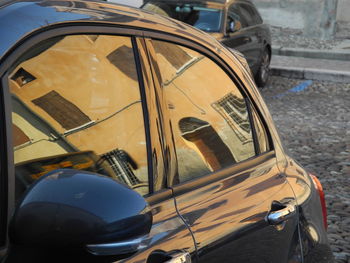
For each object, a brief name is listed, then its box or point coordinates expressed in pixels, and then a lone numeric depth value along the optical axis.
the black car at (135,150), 2.73
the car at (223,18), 14.89
